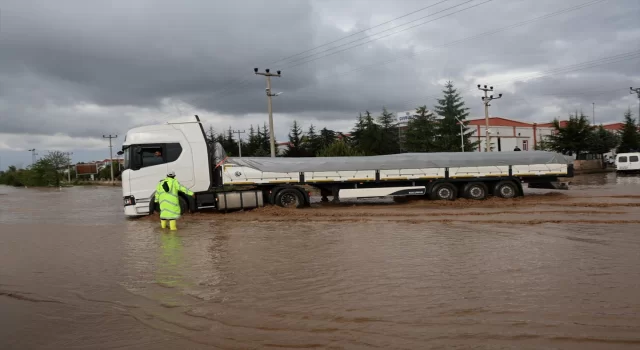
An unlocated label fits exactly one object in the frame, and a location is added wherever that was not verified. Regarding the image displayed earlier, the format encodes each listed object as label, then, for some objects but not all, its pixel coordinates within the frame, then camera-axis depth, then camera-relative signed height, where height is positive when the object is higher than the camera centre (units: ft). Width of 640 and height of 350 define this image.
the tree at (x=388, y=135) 174.89 +13.13
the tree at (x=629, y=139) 179.63 +7.10
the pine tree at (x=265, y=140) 213.25 +17.02
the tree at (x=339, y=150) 103.23 +4.87
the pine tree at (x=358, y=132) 180.96 +14.90
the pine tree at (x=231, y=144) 224.94 +16.40
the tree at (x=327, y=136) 178.48 +13.97
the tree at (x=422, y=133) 168.35 +12.47
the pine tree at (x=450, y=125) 167.63 +15.03
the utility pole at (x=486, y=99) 121.80 +16.91
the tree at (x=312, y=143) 164.37 +11.43
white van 110.32 -0.85
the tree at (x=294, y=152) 127.82 +6.34
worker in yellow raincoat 38.58 -1.53
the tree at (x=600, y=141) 161.59 +6.55
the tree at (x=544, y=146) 168.64 +6.29
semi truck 48.14 -0.16
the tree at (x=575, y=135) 155.84 +8.37
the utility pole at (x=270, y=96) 89.66 +15.19
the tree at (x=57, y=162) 266.57 +16.11
